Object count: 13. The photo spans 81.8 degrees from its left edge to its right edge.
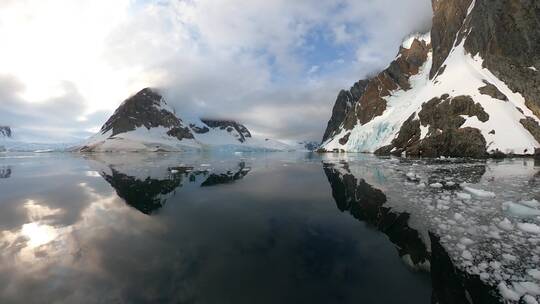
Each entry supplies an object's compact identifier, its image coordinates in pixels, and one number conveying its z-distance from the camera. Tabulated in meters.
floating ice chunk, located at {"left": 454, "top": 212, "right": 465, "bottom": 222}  10.81
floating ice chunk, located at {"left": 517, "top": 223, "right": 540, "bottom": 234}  9.48
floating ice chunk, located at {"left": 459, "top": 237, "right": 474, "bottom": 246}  8.48
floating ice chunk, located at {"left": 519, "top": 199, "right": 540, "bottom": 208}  12.32
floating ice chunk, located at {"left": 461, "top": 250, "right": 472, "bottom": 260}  7.52
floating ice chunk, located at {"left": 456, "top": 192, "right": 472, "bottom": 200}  14.36
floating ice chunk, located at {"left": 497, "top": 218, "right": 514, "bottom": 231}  9.77
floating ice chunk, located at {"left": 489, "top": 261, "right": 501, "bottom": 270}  6.92
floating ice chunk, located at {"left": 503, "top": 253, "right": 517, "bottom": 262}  7.38
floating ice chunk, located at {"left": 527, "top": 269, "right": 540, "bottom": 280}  6.47
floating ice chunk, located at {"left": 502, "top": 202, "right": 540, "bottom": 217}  11.23
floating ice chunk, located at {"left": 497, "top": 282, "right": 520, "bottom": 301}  5.64
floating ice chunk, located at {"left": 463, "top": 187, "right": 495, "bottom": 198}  14.70
